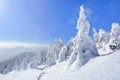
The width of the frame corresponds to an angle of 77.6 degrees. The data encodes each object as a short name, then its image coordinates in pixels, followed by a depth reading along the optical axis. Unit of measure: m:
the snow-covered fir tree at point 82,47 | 11.94
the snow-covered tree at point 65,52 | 29.52
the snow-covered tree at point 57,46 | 34.90
